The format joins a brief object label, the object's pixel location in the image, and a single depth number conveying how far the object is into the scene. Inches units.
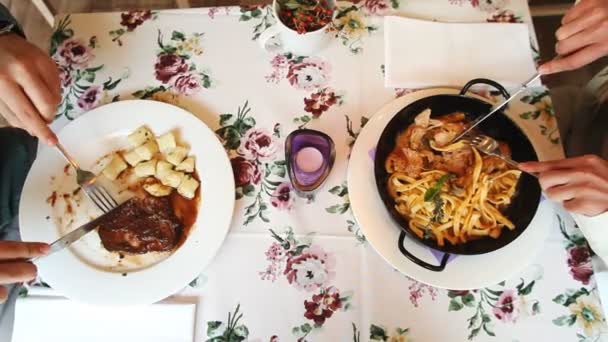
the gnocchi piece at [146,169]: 37.0
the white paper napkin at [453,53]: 40.5
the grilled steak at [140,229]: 35.1
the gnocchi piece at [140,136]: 37.8
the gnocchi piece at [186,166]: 37.1
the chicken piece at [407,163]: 35.8
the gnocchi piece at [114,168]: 37.0
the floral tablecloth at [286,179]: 34.6
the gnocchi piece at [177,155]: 37.2
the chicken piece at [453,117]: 37.7
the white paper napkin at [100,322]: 34.1
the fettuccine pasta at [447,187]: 34.6
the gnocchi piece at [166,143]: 37.5
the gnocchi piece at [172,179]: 36.8
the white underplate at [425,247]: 34.6
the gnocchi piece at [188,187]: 36.4
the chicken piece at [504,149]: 36.8
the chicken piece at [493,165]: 36.2
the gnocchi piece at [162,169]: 36.9
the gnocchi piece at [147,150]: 37.2
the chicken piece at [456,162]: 36.9
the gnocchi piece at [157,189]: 36.6
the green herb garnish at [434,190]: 34.6
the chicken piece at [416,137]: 36.5
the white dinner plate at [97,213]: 34.1
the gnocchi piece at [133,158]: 37.3
